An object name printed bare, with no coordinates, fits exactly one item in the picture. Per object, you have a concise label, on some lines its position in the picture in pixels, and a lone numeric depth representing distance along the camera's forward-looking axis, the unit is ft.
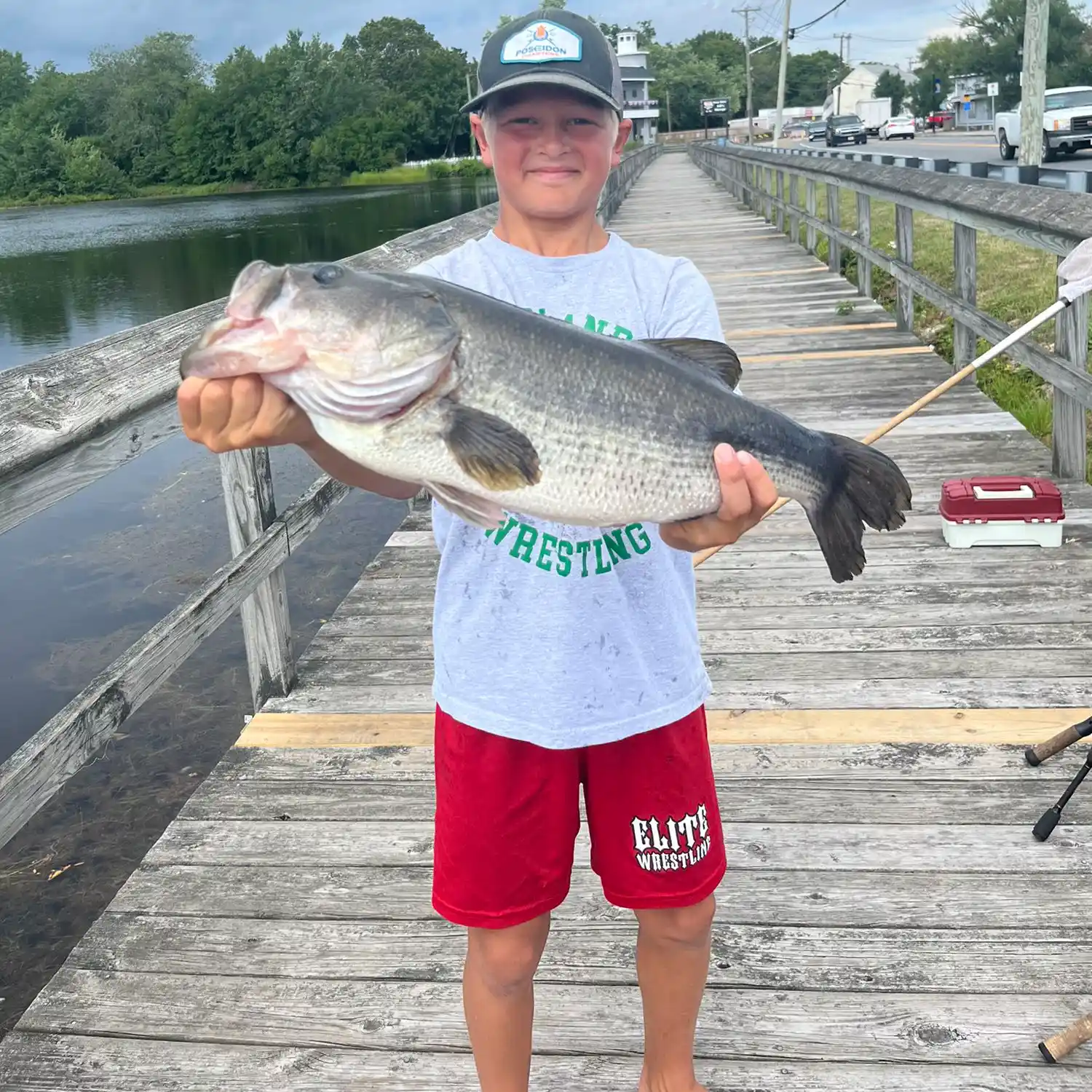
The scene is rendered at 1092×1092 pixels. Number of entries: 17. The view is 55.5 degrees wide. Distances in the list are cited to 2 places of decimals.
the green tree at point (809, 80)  529.45
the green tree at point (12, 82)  295.28
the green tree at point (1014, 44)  264.52
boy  6.28
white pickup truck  89.15
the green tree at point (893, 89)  440.45
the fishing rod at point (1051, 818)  8.86
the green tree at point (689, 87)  460.96
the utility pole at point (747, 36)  267.39
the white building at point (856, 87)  410.93
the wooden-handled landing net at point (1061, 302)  10.96
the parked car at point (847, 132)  194.29
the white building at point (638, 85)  369.71
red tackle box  15.90
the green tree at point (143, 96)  264.52
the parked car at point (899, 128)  214.28
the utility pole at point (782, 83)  176.44
